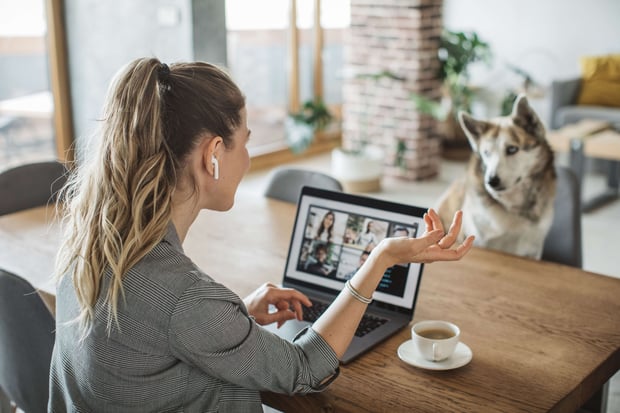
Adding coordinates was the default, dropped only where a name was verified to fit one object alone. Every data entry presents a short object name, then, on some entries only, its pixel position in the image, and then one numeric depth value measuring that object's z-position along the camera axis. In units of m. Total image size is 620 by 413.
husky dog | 2.31
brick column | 5.69
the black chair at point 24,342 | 1.70
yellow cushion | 6.48
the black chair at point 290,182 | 2.66
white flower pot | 5.64
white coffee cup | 1.49
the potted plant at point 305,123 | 6.01
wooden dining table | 1.40
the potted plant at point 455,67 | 5.56
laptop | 1.70
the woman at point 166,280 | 1.29
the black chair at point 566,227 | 2.48
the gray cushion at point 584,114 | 6.20
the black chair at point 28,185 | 2.79
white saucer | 1.48
